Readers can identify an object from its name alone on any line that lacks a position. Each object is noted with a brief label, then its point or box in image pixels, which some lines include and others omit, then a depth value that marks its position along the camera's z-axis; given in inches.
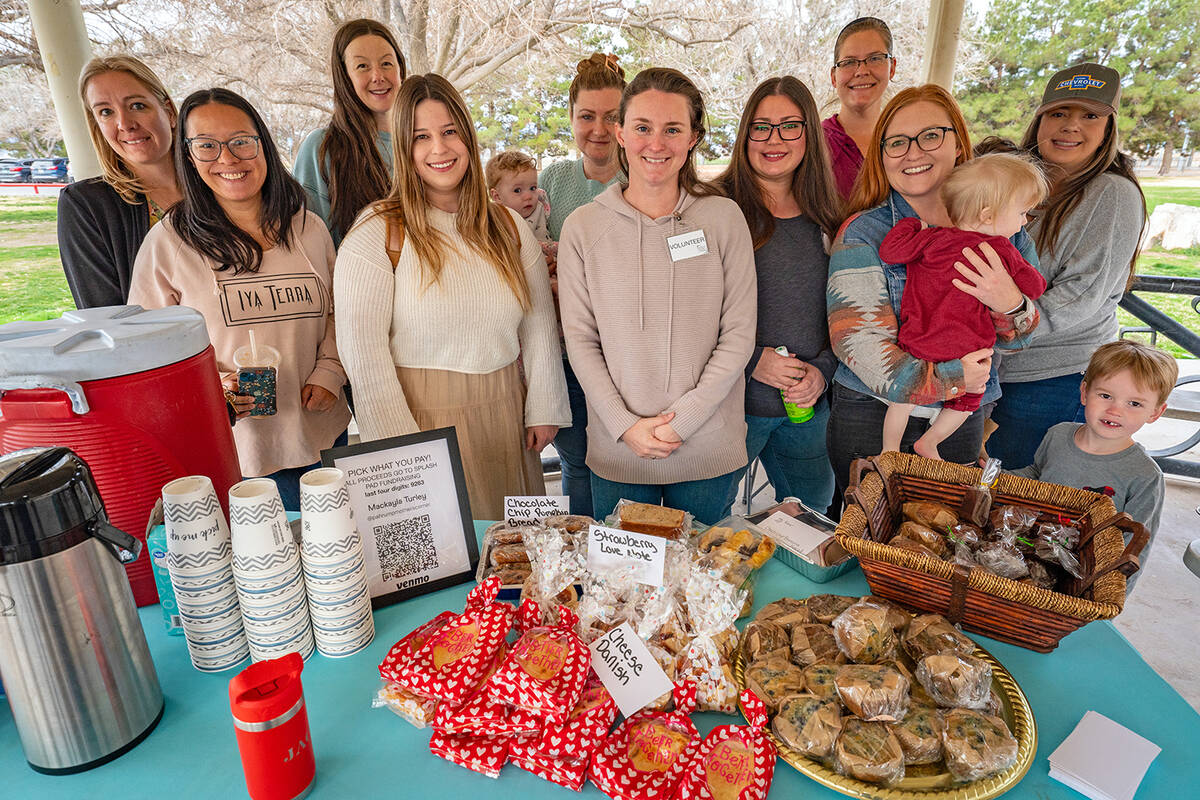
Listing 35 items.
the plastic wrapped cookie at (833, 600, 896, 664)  39.8
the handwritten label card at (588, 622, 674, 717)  38.5
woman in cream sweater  66.4
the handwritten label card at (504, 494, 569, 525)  56.1
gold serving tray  33.1
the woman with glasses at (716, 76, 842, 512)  75.0
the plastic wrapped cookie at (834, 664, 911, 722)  35.5
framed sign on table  48.5
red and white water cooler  40.6
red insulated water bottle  32.4
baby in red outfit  66.9
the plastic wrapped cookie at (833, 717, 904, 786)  33.5
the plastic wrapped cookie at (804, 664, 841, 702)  37.4
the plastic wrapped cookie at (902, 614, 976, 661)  39.4
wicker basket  40.6
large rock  322.0
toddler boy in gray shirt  72.0
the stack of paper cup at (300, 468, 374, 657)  40.3
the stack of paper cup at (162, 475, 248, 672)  39.2
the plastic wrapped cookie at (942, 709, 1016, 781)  33.5
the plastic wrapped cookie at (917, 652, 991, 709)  36.7
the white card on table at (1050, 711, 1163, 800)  34.0
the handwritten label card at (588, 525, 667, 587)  44.3
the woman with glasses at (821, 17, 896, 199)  99.1
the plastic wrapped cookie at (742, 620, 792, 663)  41.3
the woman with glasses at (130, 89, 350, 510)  69.7
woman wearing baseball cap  80.9
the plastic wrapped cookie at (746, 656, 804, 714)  38.1
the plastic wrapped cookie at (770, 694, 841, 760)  35.1
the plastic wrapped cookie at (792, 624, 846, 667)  40.2
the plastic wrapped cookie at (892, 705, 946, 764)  34.5
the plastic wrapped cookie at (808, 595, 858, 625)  43.6
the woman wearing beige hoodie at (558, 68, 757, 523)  68.4
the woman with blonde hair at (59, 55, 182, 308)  75.8
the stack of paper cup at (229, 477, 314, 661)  39.0
